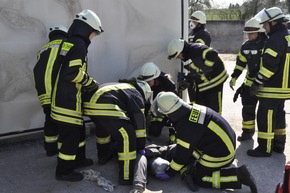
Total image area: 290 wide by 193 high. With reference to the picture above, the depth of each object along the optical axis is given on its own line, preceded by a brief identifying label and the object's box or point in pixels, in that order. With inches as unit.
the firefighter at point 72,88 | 139.8
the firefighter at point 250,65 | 193.5
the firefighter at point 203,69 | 195.5
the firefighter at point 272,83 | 165.5
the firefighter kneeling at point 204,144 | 136.4
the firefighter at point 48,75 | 153.8
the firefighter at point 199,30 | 239.5
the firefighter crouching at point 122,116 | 142.1
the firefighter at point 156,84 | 194.9
